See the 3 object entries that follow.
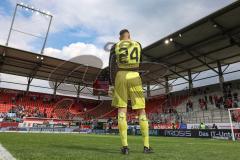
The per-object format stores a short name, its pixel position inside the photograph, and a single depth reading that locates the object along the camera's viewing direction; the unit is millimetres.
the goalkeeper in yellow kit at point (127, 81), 4324
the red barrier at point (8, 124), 26878
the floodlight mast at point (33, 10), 30344
